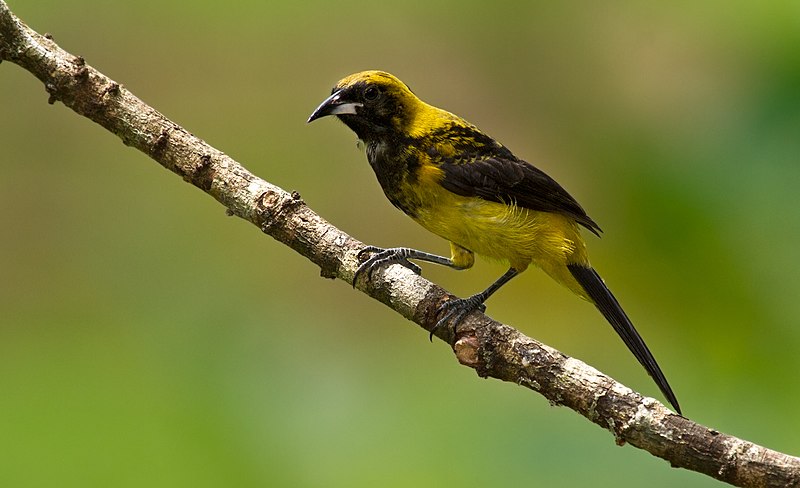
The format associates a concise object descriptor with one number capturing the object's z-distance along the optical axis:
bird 7.03
